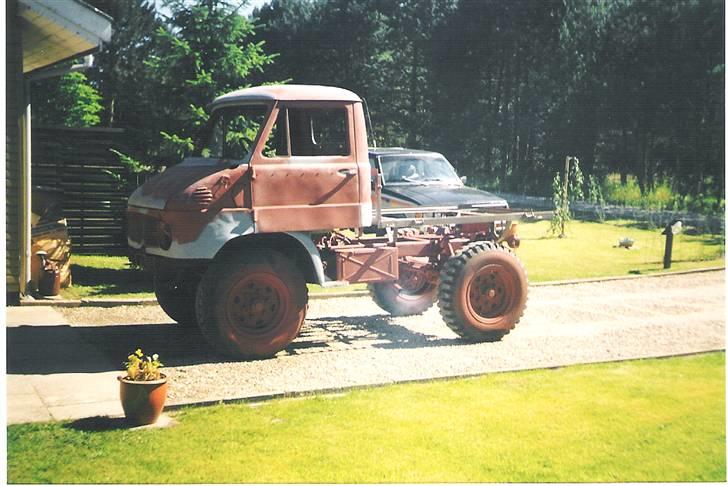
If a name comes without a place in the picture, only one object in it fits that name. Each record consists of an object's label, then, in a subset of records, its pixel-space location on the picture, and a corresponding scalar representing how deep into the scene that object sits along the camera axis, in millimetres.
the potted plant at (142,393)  5762
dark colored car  8375
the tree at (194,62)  7062
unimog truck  6844
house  7207
